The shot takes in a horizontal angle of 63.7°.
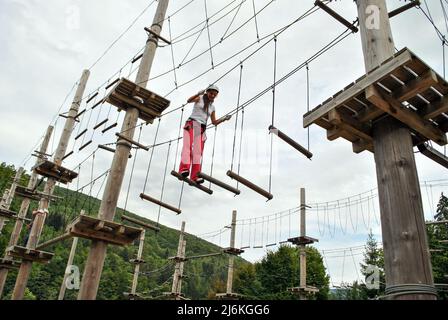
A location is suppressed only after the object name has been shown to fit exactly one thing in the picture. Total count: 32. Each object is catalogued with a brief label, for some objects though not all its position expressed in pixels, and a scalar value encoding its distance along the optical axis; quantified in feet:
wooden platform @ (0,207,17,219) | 46.74
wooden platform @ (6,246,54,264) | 31.95
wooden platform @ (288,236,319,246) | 42.62
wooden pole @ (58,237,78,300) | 44.73
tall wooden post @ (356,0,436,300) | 8.39
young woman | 17.71
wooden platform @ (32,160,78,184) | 32.01
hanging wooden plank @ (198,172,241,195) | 16.02
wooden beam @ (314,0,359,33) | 15.16
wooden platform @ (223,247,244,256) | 52.01
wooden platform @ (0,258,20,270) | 42.65
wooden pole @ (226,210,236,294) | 51.96
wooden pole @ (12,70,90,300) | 32.35
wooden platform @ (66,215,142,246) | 18.65
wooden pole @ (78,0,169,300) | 18.65
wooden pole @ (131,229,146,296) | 61.59
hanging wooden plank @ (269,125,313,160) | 14.80
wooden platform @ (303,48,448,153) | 9.21
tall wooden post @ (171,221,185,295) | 58.70
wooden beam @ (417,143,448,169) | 11.03
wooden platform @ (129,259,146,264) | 61.62
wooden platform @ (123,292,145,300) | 61.53
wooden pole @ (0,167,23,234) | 48.18
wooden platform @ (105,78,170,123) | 22.18
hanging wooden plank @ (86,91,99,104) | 39.04
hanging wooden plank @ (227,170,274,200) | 15.71
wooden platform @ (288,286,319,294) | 43.09
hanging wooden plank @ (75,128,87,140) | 35.89
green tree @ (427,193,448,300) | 78.02
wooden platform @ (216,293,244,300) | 51.78
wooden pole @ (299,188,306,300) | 43.19
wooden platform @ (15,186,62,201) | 41.92
